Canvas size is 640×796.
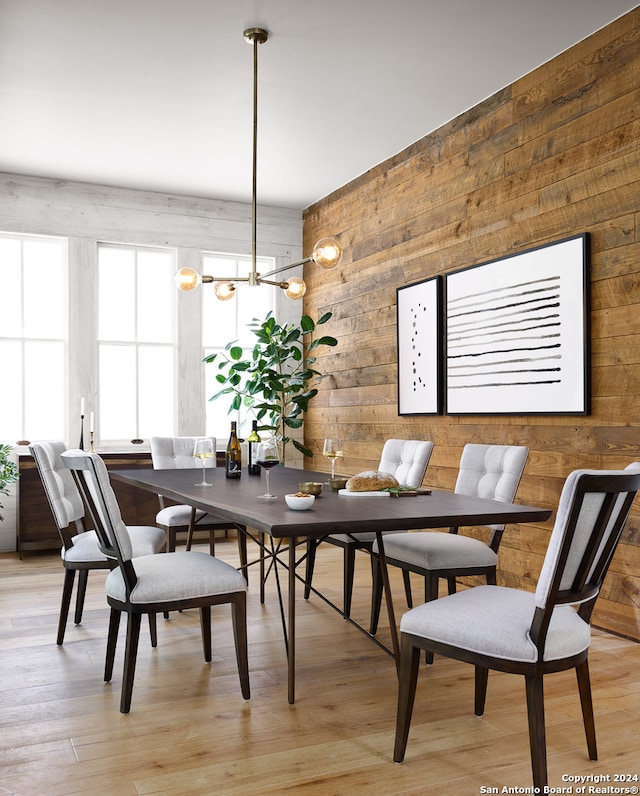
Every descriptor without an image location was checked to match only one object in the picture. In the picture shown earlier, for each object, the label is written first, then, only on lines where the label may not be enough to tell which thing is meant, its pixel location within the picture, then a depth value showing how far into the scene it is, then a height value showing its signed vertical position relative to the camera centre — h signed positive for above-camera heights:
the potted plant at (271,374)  6.29 +0.19
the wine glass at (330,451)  3.31 -0.25
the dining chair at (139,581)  2.56 -0.65
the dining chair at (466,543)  3.03 -0.63
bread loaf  3.04 -0.35
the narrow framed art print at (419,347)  4.95 +0.33
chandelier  3.74 +0.68
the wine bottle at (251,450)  4.02 -0.31
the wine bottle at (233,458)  3.87 -0.33
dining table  2.30 -0.39
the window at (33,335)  6.06 +0.51
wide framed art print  3.82 +0.35
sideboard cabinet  5.46 -0.87
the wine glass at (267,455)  3.09 -0.26
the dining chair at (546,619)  1.91 -0.62
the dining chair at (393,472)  3.65 -0.38
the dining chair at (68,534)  3.29 -0.65
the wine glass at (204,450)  3.67 -0.27
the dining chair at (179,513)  4.12 -0.66
